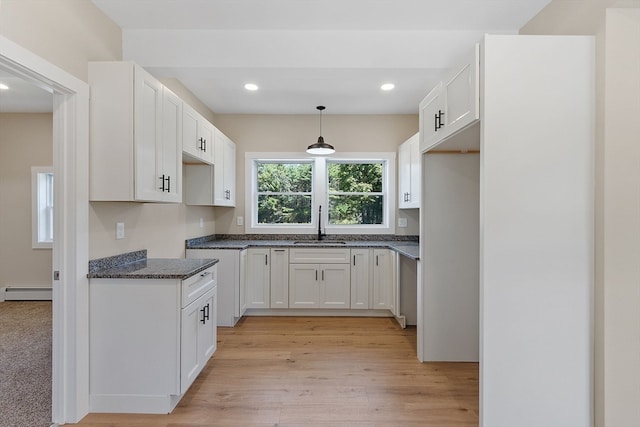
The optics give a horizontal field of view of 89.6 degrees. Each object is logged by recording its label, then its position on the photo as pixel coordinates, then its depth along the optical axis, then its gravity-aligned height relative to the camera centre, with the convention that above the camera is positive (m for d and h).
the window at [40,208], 4.48 +0.06
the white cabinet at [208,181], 3.53 +0.35
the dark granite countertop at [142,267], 2.02 -0.39
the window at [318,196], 4.44 +0.23
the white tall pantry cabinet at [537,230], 1.68 -0.09
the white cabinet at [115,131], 2.04 +0.52
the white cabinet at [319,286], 3.86 -0.88
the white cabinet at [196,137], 2.86 +0.72
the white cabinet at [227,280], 3.55 -0.75
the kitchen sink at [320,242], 4.00 -0.38
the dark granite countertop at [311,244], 3.57 -0.38
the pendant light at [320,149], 3.70 +0.74
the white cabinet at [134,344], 2.02 -0.83
